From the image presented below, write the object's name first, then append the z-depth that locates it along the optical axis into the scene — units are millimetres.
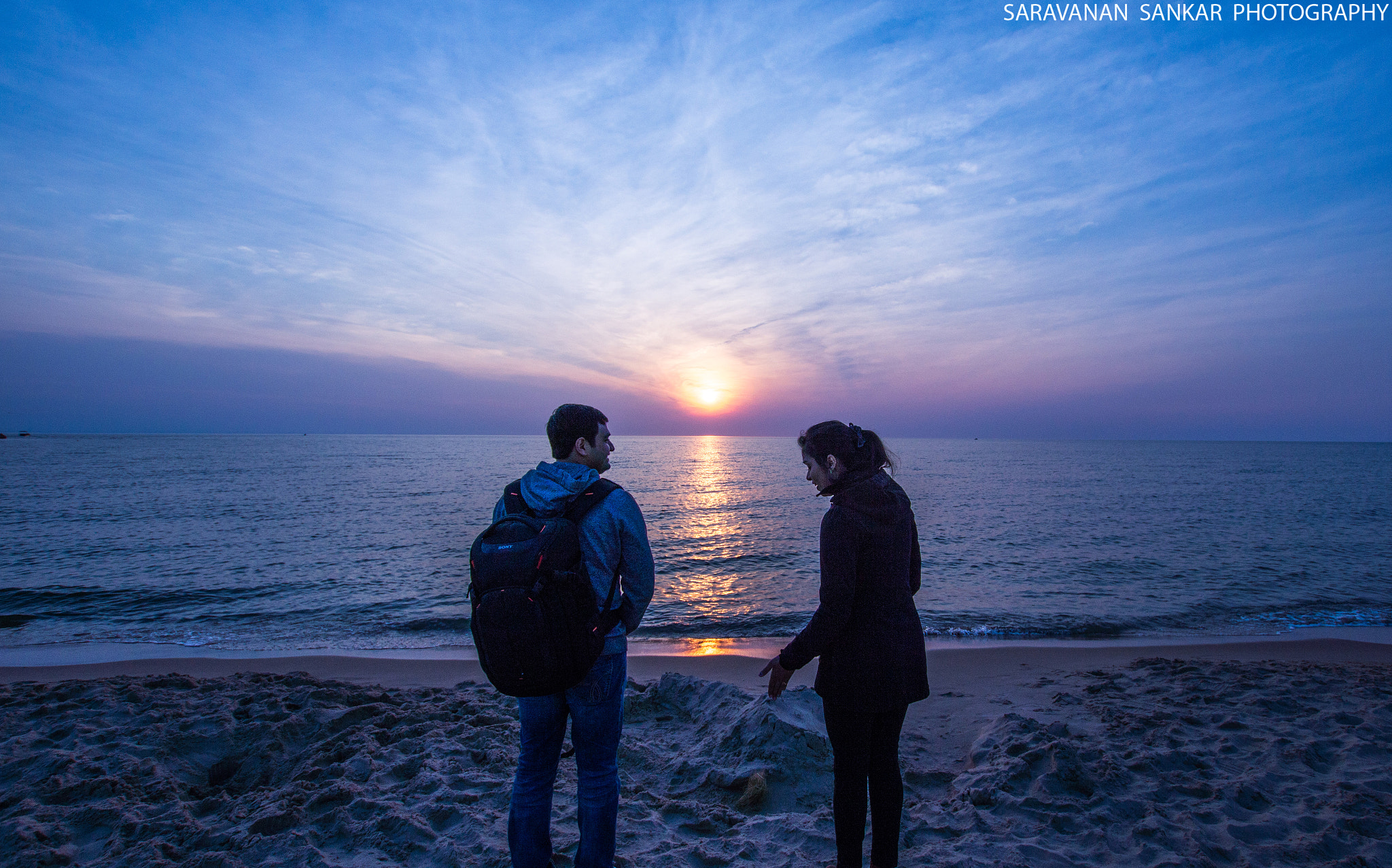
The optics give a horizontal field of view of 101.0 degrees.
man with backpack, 2588
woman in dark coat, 2688
